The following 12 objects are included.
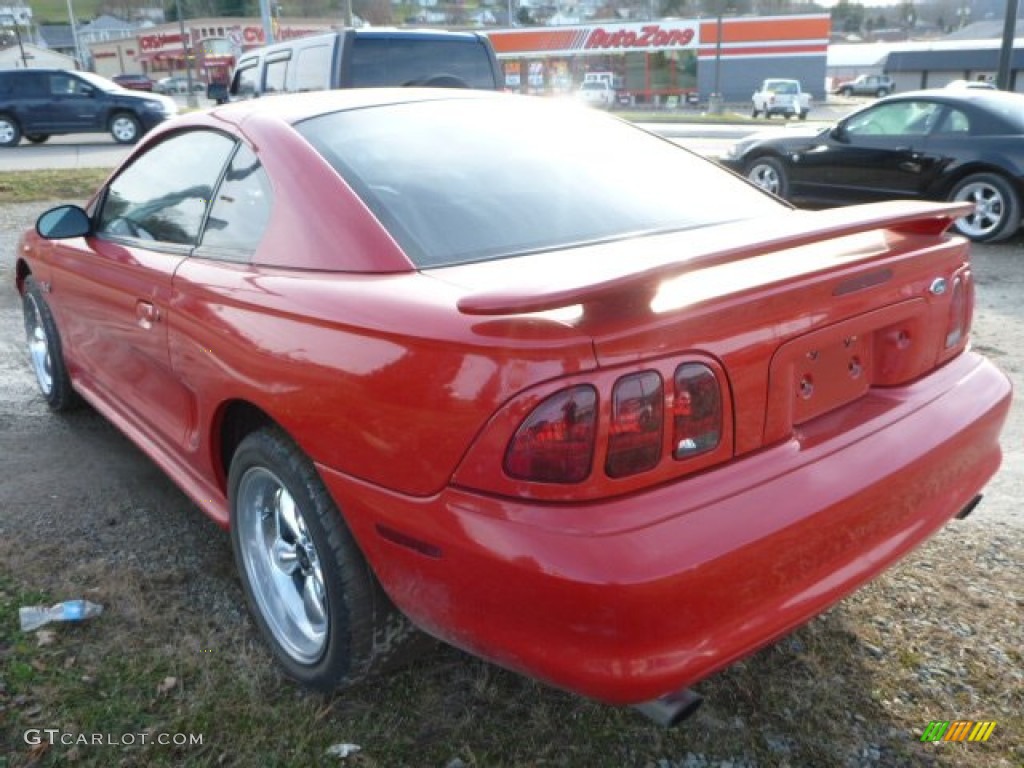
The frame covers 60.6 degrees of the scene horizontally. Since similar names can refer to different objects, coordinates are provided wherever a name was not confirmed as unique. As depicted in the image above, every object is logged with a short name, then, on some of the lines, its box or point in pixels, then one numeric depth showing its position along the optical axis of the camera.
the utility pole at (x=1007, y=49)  13.95
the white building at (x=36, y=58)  67.94
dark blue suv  19.48
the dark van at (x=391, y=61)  8.84
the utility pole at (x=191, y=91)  42.50
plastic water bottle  2.69
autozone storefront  49.75
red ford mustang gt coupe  1.70
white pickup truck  39.34
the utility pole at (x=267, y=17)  20.61
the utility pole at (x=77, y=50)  78.06
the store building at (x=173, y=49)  64.56
